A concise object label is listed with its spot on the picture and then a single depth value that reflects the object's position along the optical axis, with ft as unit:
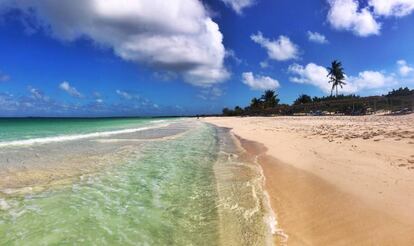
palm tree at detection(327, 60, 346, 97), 221.05
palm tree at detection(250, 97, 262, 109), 331.32
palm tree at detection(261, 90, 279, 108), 311.27
